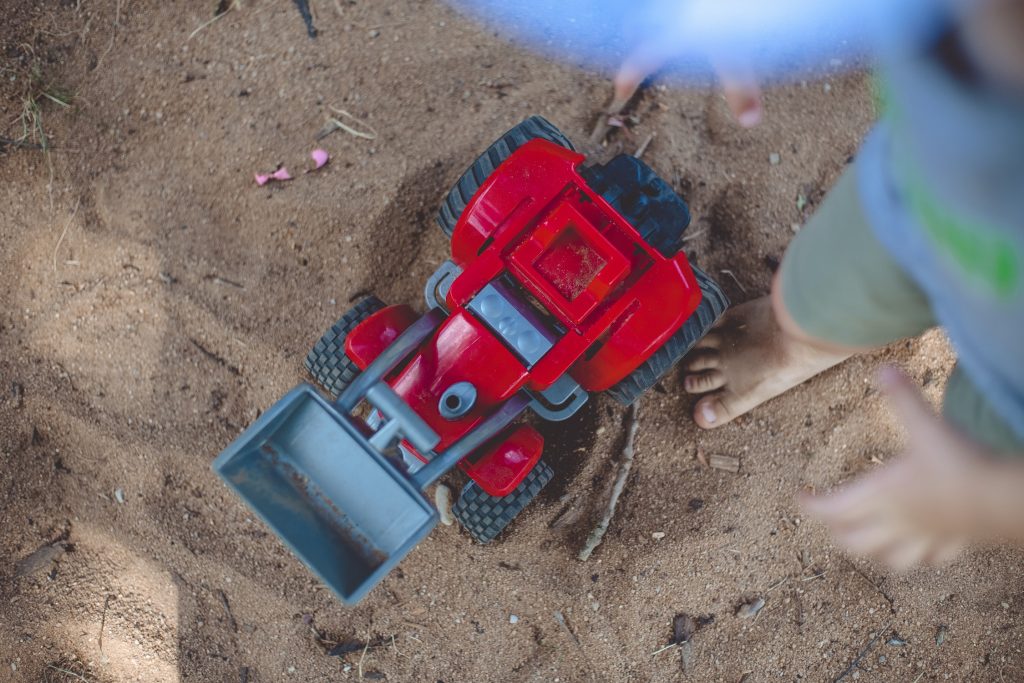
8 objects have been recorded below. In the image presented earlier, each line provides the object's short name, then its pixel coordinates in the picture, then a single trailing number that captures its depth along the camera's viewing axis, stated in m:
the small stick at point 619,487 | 0.89
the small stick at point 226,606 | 0.90
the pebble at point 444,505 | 0.89
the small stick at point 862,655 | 0.91
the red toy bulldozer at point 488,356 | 0.70
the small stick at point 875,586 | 0.90
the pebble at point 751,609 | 0.90
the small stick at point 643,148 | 0.90
